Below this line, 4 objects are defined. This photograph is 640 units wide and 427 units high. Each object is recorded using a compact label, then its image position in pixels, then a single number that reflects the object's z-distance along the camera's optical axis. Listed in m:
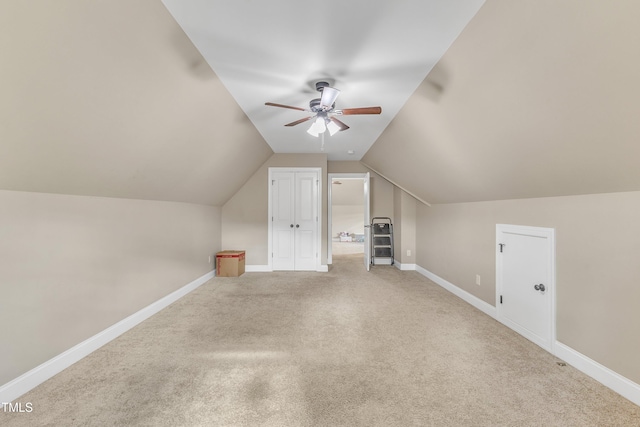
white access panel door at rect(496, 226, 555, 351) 2.41
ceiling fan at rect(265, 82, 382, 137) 2.34
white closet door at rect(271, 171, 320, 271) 5.57
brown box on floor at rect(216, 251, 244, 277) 5.06
